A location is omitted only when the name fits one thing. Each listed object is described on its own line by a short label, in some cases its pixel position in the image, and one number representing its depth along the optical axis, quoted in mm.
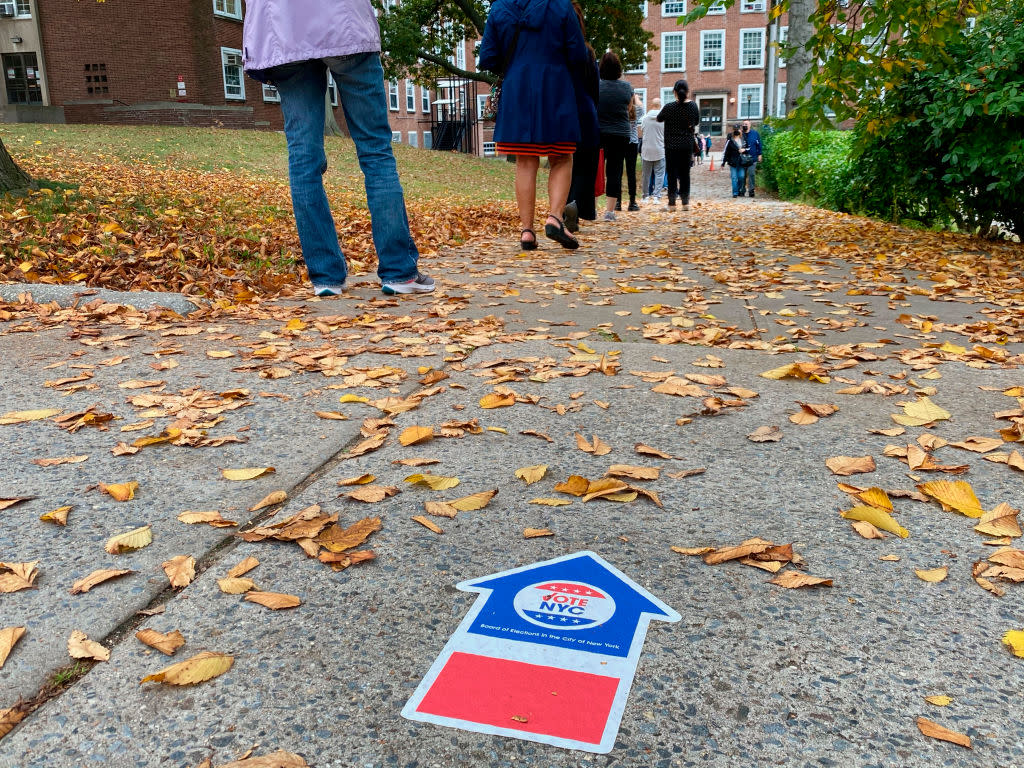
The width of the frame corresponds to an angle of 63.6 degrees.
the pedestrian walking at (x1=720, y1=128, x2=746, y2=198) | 18844
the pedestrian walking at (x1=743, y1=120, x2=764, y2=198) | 18578
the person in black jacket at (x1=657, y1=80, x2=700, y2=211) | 12914
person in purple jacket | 3906
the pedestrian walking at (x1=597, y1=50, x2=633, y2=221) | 9648
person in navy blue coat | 5797
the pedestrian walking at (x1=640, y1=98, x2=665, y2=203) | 15094
